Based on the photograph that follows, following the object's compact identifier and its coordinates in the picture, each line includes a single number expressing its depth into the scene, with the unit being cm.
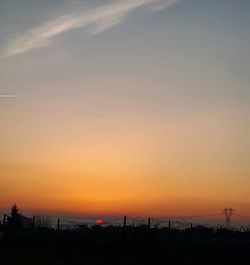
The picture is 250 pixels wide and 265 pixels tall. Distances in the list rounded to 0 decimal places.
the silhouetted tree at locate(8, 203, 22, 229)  2867
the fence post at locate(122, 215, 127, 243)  2248
